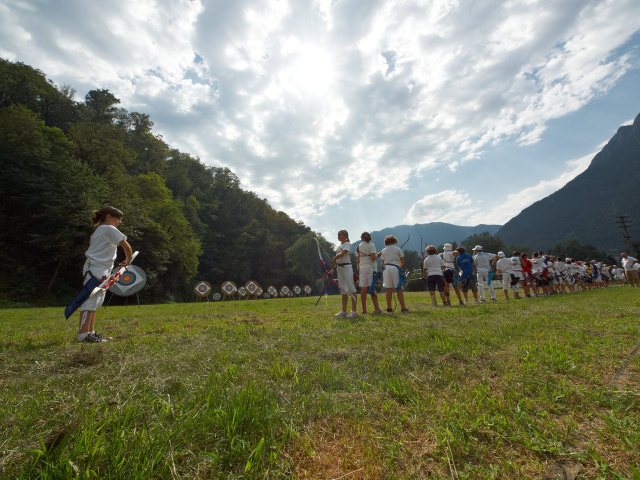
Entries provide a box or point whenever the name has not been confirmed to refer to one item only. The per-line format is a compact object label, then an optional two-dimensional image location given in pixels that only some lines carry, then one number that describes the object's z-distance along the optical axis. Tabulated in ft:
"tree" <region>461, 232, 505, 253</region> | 265.15
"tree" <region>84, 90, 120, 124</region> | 173.71
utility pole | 180.24
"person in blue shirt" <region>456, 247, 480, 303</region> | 37.32
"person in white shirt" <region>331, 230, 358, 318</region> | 25.62
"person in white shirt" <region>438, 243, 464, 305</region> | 35.70
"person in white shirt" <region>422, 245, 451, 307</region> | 33.91
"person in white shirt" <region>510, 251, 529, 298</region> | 45.14
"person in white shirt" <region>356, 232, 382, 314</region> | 27.17
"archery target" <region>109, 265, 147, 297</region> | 42.45
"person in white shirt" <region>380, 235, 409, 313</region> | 28.40
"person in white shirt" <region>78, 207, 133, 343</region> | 15.62
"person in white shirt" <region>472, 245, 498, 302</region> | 40.81
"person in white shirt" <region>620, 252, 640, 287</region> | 67.62
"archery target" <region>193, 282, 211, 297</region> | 104.41
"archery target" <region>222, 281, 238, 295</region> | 117.27
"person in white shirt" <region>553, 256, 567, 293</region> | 60.84
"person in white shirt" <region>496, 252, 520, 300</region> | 45.65
